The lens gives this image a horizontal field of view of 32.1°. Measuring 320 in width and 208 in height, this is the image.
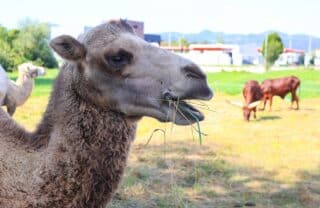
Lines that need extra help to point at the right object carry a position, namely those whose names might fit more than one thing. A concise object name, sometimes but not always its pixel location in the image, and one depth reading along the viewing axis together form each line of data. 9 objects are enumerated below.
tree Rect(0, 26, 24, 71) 42.19
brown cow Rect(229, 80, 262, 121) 17.81
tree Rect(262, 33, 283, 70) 68.06
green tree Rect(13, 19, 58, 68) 46.17
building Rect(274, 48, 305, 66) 105.08
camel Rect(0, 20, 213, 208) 3.32
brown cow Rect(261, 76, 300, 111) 20.52
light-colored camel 11.80
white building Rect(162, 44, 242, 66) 99.88
